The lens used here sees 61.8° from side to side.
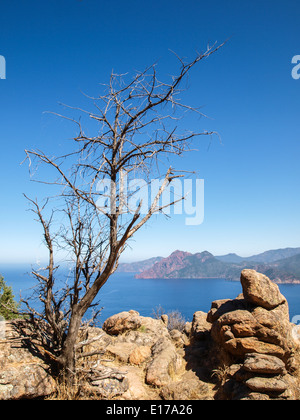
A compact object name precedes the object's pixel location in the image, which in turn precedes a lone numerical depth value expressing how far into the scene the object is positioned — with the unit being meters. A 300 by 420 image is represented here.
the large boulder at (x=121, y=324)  11.02
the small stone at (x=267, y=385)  5.62
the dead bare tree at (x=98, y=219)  5.02
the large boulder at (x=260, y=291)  8.10
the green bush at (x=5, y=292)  21.63
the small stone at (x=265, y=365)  6.00
